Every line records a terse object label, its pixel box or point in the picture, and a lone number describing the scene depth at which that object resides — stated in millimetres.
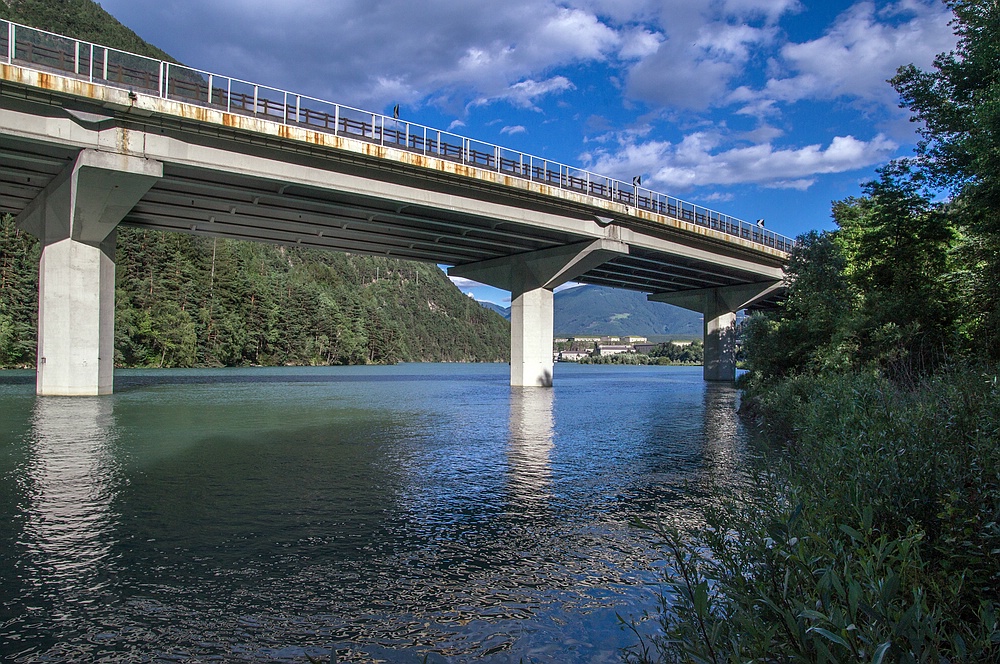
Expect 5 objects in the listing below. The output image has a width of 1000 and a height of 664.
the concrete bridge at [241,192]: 27922
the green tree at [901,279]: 20016
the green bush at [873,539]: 2936
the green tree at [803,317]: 26328
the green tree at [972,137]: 15320
